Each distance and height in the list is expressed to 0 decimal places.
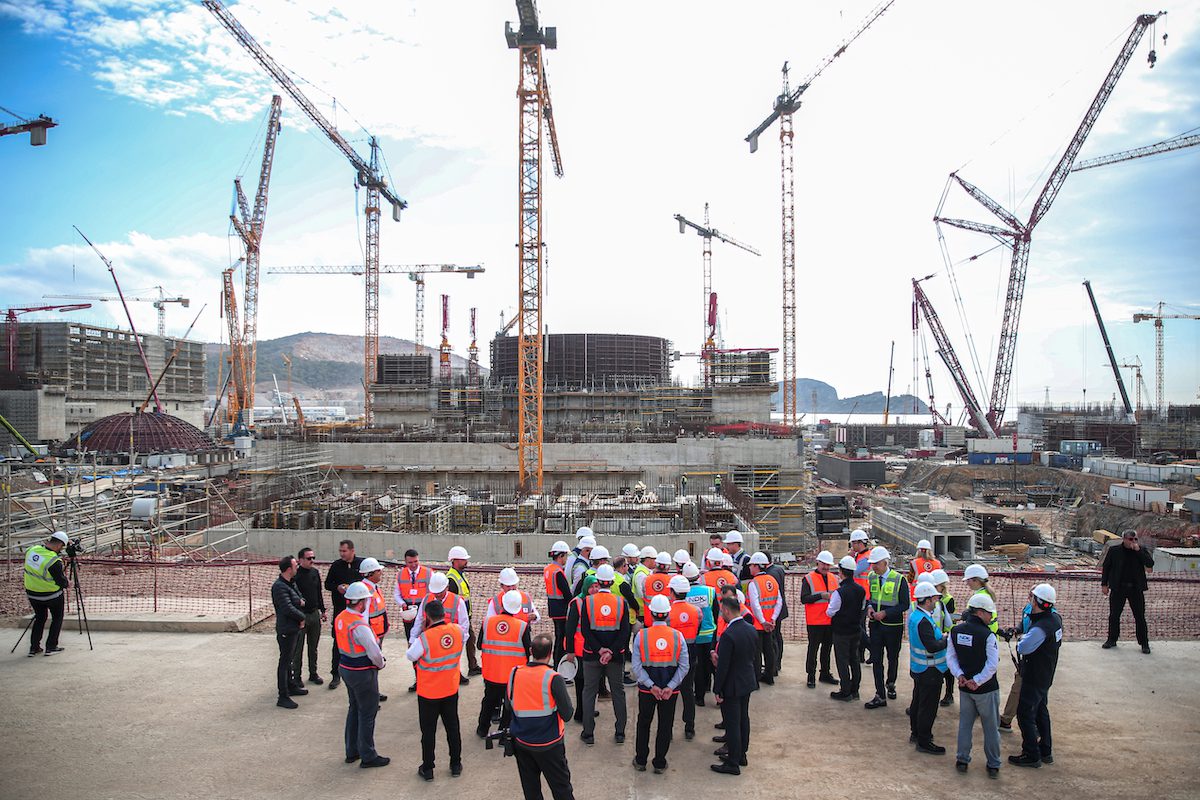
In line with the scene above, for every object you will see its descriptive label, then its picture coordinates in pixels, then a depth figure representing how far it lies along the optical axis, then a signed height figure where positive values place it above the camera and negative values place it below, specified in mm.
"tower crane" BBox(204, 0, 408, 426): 60334 +20038
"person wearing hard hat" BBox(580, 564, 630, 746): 5523 -1974
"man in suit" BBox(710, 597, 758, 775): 5043 -2027
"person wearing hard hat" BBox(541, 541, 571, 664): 6684 -1883
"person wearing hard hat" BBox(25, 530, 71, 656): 7363 -1932
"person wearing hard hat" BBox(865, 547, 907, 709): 6246 -1922
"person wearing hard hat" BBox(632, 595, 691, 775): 5008 -2020
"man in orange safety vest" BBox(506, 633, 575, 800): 4059 -1945
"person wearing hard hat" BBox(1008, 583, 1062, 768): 5180 -2107
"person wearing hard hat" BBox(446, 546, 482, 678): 6324 -1645
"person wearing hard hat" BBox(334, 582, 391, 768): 5008 -2003
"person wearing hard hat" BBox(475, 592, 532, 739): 5023 -1796
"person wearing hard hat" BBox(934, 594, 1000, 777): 4906 -1981
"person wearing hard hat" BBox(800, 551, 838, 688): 6656 -2027
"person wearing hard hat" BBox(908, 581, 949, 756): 5250 -2039
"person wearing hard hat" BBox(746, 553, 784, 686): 6426 -1967
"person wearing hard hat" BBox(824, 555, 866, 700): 6336 -2061
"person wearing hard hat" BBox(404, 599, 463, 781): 4828 -1968
